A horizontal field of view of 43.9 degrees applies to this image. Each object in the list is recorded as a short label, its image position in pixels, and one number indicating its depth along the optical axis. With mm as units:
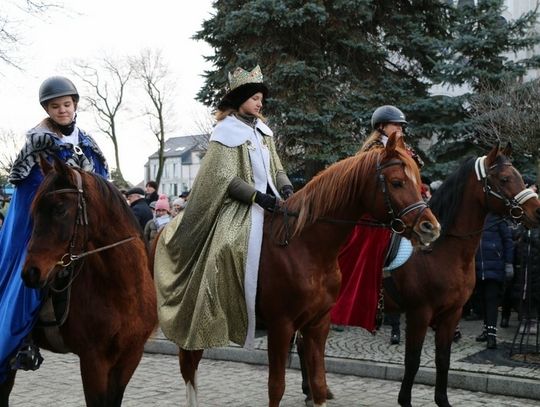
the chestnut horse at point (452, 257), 6156
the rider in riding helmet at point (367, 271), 6590
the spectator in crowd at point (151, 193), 15516
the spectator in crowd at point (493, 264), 9062
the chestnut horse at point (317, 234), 5039
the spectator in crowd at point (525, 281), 7914
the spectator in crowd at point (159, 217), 11867
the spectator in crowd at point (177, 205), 12543
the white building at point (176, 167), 88875
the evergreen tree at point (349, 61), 16547
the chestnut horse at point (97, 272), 3932
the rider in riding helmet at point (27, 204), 4480
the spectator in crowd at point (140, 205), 12336
